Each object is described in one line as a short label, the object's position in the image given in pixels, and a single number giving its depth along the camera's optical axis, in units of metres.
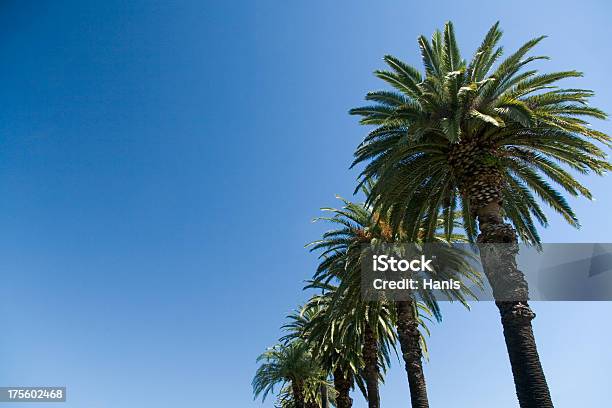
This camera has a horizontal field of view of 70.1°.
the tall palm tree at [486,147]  13.35
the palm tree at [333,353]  27.30
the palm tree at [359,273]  19.77
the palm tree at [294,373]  36.81
